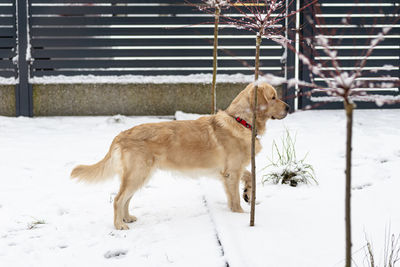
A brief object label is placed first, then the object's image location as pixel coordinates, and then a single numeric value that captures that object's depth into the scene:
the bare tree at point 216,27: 5.13
